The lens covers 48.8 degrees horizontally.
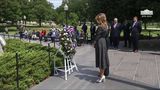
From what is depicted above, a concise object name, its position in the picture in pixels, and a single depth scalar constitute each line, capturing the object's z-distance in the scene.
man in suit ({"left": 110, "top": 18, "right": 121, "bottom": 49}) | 10.22
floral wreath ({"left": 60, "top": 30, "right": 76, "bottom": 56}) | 5.37
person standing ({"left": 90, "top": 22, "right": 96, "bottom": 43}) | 13.29
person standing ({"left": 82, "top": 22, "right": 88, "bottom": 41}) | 13.82
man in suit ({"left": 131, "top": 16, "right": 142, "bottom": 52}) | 8.84
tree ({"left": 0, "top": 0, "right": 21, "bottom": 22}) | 33.10
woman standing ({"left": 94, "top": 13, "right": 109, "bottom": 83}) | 4.71
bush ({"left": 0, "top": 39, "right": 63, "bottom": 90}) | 4.38
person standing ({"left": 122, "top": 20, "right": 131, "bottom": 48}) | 10.83
